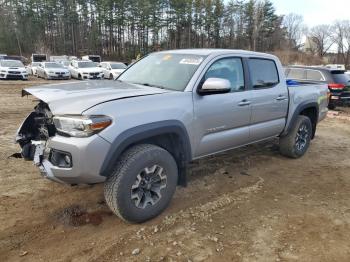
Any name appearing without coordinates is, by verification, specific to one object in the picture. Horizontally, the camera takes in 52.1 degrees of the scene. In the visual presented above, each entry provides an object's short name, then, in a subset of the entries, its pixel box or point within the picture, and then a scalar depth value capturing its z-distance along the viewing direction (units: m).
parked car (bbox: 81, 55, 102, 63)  42.31
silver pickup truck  3.27
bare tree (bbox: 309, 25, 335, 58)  74.69
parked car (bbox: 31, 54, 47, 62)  40.22
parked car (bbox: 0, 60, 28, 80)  22.91
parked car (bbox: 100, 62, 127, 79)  24.68
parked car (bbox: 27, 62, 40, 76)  29.04
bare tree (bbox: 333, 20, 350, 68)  70.06
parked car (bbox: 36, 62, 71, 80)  24.50
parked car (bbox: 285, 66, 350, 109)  12.77
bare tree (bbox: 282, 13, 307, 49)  81.06
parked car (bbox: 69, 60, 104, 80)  24.41
